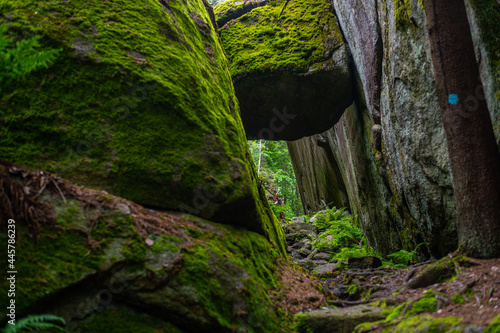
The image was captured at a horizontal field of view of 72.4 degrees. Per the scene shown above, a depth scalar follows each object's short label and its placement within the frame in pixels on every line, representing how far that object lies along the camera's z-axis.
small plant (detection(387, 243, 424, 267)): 6.44
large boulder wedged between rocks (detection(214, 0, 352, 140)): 7.86
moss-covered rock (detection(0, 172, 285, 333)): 2.42
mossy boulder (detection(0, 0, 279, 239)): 3.36
